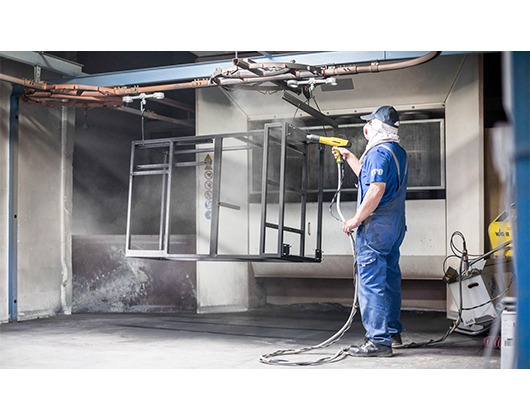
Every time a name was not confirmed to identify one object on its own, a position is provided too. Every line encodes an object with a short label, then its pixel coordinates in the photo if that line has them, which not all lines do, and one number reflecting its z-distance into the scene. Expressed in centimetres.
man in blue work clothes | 439
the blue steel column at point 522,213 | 323
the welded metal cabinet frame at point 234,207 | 527
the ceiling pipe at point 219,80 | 527
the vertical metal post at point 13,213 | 654
